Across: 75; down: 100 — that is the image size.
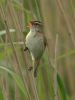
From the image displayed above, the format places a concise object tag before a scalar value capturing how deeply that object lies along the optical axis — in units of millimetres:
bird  3489
